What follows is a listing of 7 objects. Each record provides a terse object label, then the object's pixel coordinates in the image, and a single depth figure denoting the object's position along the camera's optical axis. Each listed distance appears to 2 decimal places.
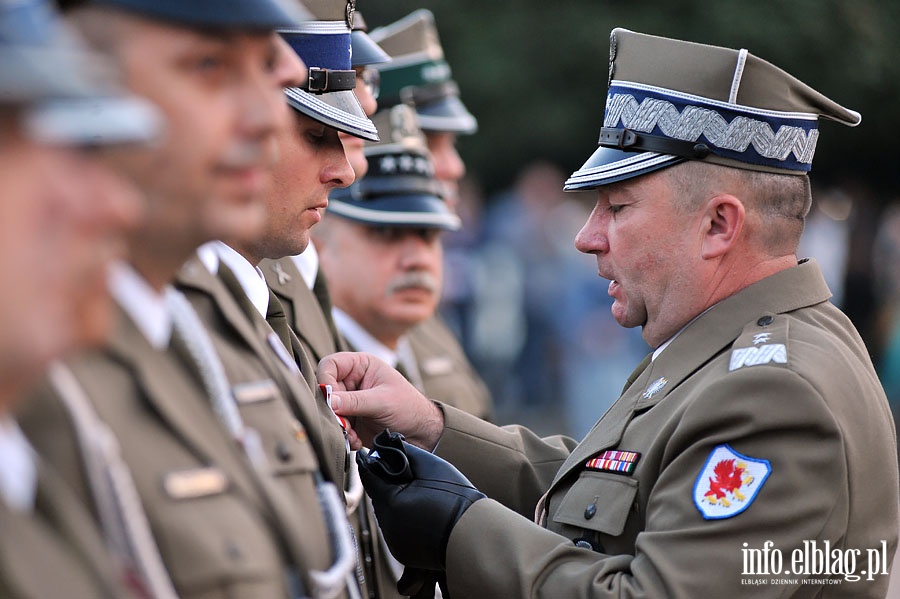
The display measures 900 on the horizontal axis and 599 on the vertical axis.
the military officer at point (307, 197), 5.19
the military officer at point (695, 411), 6.05
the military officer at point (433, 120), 12.67
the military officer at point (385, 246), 11.22
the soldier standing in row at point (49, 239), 3.01
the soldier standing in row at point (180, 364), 3.62
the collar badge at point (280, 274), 8.07
